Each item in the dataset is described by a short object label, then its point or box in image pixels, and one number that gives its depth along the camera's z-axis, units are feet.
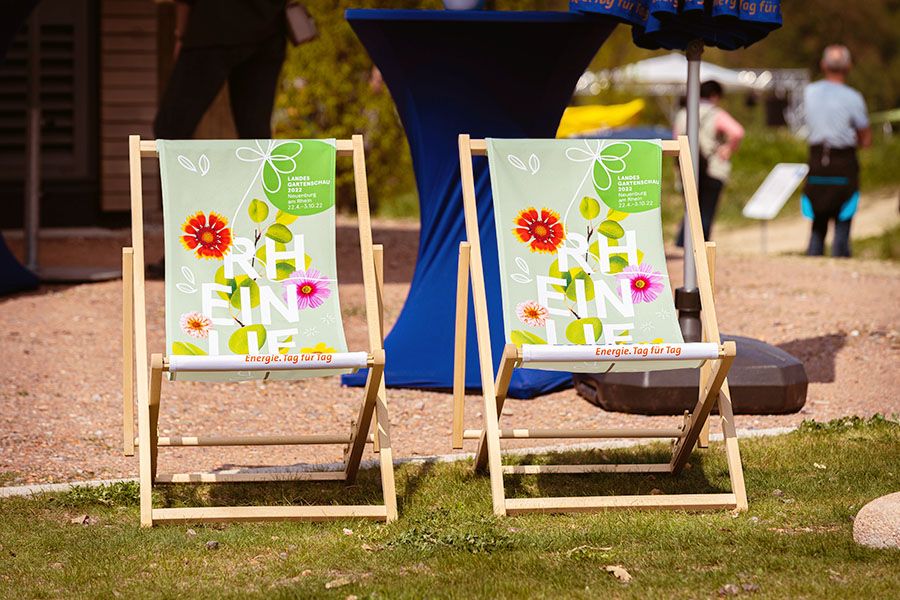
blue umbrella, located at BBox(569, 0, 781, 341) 34.24
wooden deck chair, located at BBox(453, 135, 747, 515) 28.58
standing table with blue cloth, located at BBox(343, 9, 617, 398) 35.83
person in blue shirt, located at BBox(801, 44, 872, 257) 72.23
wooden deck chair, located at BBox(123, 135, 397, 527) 27.66
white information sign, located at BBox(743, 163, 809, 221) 84.79
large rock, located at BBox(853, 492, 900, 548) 23.67
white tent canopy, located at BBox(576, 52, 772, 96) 145.55
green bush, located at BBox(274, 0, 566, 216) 84.94
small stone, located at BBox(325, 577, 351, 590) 22.38
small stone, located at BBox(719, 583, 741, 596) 21.93
